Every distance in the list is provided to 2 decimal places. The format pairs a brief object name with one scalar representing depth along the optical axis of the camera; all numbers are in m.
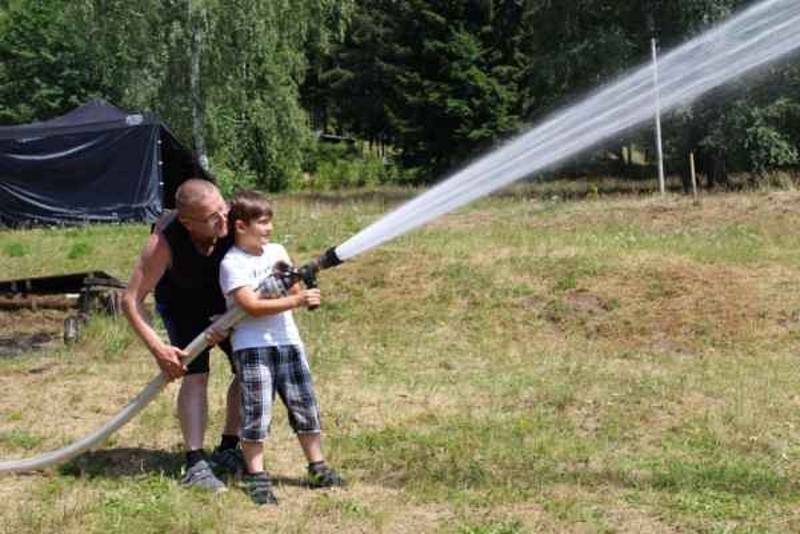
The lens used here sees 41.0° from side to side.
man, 4.79
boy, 4.66
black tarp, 20.31
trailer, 9.88
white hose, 4.78
